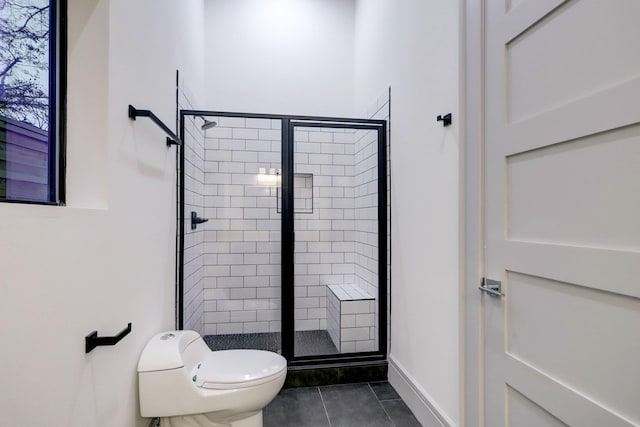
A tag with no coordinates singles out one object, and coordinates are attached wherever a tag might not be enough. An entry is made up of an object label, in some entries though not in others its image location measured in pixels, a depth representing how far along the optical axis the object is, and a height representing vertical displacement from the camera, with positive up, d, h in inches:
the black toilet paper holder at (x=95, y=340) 40.8 -16.3
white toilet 57.3 -31.4
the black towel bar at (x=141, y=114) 54.4 +17.1
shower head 106.2 +29.3
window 33.1 +12.6
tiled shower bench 99.7 -33.7
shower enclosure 98.6 -6.2
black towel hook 65.0 +19.2
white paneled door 30.3 +0.3
